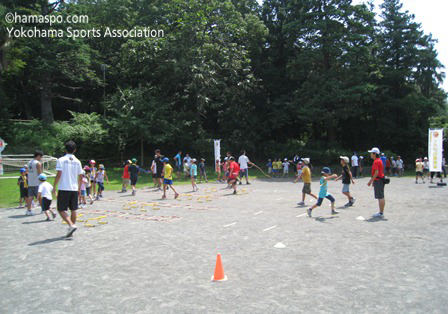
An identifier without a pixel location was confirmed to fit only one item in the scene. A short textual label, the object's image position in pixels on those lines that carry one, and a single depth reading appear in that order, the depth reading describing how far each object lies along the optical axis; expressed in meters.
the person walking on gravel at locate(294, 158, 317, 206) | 13.01
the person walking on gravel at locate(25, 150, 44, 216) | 11.05
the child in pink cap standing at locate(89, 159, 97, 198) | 16.03
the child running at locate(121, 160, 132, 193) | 18.60
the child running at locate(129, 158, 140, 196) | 17.95
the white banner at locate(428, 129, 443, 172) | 20.34
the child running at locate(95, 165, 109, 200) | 16.32
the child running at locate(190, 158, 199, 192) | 19.42
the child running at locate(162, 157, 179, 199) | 16.05
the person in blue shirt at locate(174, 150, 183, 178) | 26.48
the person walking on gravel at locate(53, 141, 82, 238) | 8.37
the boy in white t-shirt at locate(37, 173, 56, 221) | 10.82
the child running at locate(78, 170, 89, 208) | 13.77
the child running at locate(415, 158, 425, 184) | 23.23
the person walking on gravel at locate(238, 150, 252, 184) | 22.96
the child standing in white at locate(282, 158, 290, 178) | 29.89
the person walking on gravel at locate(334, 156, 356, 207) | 13.08
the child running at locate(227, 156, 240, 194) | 17.73
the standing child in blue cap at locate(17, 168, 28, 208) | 12.81
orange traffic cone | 5.62
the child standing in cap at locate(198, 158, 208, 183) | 24.91
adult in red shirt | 10.78
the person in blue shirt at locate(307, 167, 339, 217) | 11.18
